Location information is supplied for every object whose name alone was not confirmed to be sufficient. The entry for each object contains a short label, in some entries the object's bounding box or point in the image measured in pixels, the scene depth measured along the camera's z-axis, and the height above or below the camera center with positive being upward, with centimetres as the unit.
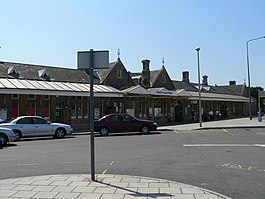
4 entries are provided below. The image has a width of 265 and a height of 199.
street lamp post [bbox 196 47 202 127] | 3353 +542
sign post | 827 +123
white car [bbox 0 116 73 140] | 2141 -78
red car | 2544 -77
